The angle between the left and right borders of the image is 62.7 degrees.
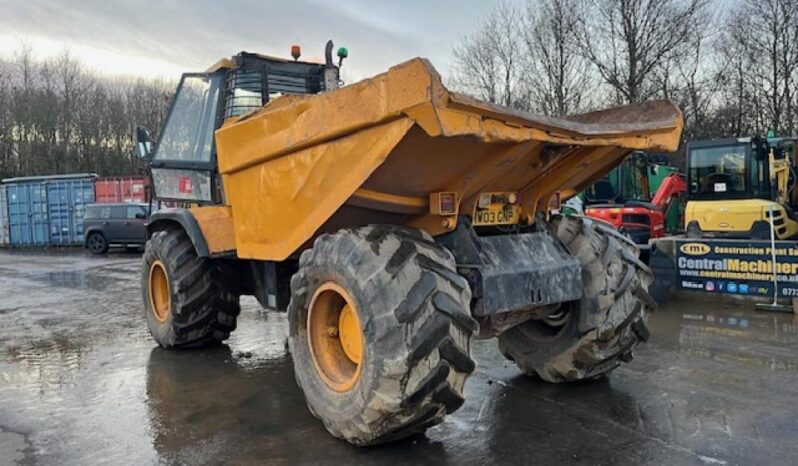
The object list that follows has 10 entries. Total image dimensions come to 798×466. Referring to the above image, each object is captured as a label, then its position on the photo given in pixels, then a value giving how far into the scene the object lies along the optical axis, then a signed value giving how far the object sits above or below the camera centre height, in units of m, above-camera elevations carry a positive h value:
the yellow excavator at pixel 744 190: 10.31 +0.27
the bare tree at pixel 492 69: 29.16 +6.66
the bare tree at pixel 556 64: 27.89 +6.48
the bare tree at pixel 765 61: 26.38 +5.90
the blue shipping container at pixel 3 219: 25.92 +0.58
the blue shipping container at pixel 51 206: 24.47 +0.99
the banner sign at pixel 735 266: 7.75 -0.75
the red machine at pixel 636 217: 13.38 -0.14
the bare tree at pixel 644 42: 26.95 +6.95
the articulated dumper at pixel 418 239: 3.33 -0.13
